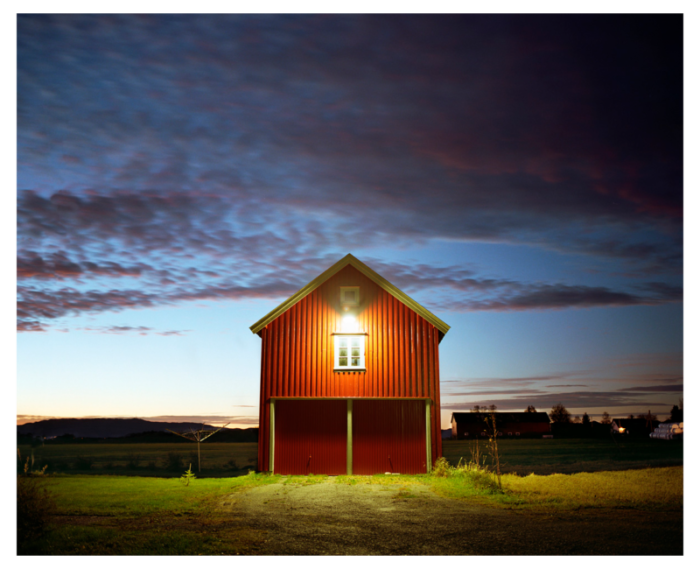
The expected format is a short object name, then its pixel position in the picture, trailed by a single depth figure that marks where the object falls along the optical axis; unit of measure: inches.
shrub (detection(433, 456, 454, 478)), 807.7
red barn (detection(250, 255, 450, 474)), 868.0
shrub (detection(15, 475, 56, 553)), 390.3
